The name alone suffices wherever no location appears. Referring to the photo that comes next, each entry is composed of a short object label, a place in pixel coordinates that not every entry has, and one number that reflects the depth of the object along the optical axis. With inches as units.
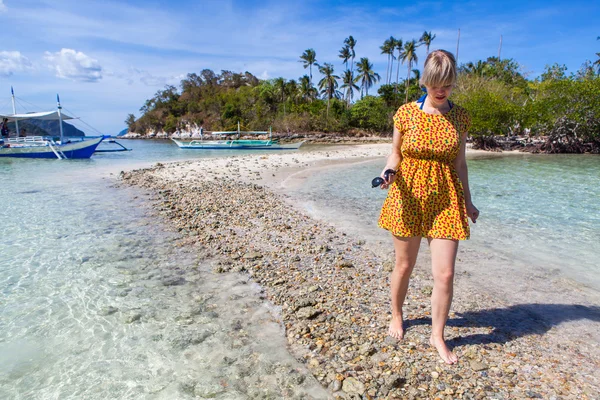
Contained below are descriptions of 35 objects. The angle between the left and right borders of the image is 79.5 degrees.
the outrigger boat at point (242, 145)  1443.2
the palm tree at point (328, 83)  2476.1
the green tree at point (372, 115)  2295.8
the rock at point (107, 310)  145.1
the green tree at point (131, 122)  4335.6
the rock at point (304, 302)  140.2
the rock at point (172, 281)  171.5
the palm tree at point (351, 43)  2465.1
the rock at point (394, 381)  94.3
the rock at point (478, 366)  99.6
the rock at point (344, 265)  183.2
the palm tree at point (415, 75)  2322.5
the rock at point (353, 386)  93.7
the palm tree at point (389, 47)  2442.2
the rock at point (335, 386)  95.2
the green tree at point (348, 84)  2532.0
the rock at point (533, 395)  88.4
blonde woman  94.8
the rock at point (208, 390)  96.7
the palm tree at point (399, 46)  2429.9
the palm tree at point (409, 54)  2317.9
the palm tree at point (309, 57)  2554.1
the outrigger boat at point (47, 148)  1071.0
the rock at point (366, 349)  108.0
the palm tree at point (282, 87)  2800.2
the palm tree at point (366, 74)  2451.9
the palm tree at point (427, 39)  2290.8
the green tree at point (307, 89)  2714.1
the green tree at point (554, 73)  1494.1
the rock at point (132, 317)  138.6
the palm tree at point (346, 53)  2481.5
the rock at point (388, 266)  180.0
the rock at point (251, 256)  199.6
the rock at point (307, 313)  132.4
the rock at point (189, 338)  120.8
